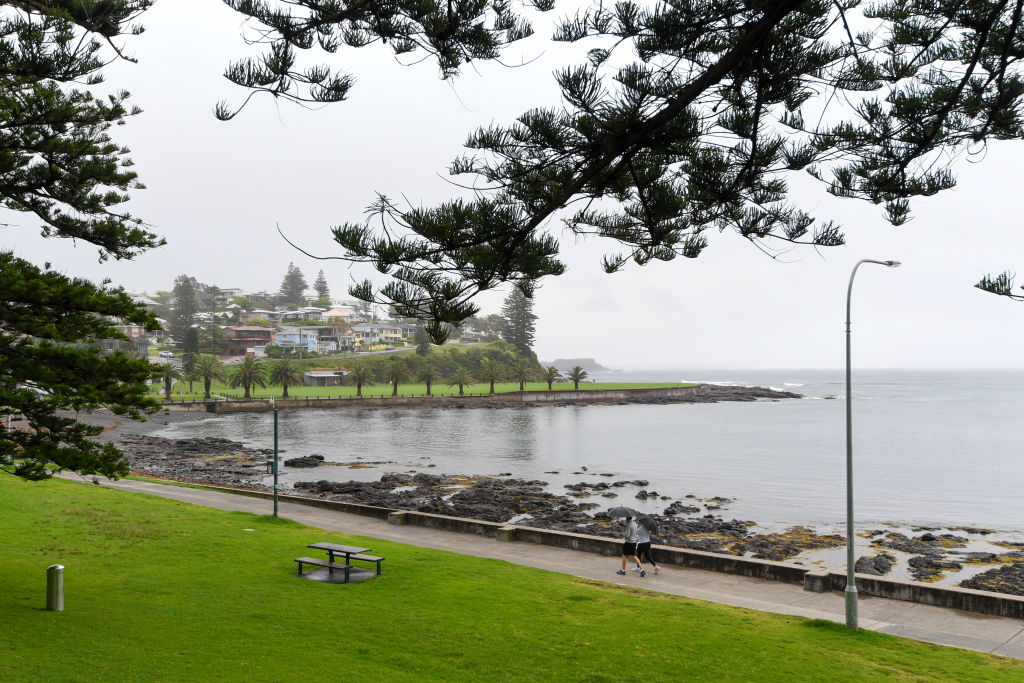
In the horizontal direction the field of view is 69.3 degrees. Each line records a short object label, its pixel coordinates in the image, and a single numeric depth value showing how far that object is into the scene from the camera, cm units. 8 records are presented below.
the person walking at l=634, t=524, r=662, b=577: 1511
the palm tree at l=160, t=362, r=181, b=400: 7171
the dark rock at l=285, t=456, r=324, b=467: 4091
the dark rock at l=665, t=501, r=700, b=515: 2780
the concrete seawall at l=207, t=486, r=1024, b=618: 1294
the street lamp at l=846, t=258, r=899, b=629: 1141
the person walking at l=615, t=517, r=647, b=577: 1503
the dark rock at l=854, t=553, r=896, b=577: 1930
